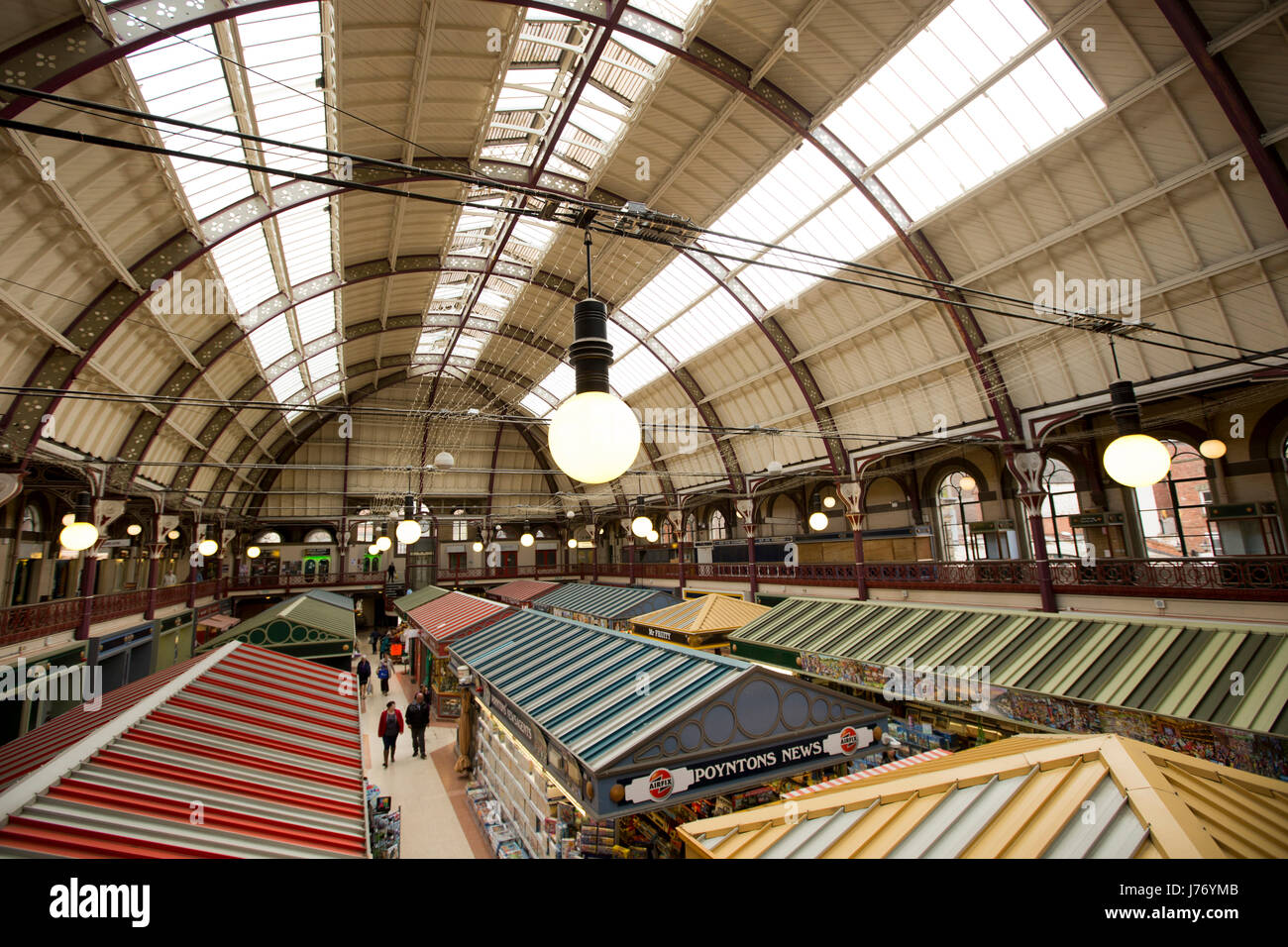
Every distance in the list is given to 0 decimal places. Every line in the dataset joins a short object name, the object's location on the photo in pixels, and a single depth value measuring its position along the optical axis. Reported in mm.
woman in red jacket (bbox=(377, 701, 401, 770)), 12727
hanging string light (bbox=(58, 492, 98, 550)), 10734
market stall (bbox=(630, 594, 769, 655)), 13156
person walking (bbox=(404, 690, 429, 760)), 13469
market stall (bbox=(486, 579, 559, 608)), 25438
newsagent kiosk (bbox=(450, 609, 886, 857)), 5277
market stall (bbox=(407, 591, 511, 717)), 13031
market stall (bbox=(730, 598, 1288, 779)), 7043
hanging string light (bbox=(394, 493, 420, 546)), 12799
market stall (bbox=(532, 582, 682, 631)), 16875
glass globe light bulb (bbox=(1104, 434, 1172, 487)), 5484
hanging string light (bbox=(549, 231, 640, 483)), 2760
